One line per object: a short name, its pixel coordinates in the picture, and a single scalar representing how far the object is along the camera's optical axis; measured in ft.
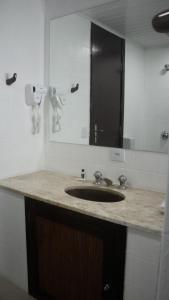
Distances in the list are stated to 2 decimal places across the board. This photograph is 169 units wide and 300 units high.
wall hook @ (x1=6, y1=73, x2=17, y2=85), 5.73
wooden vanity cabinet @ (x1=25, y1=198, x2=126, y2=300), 3.94
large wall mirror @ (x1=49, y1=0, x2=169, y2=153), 5.14
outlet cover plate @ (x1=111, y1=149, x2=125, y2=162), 5.55
